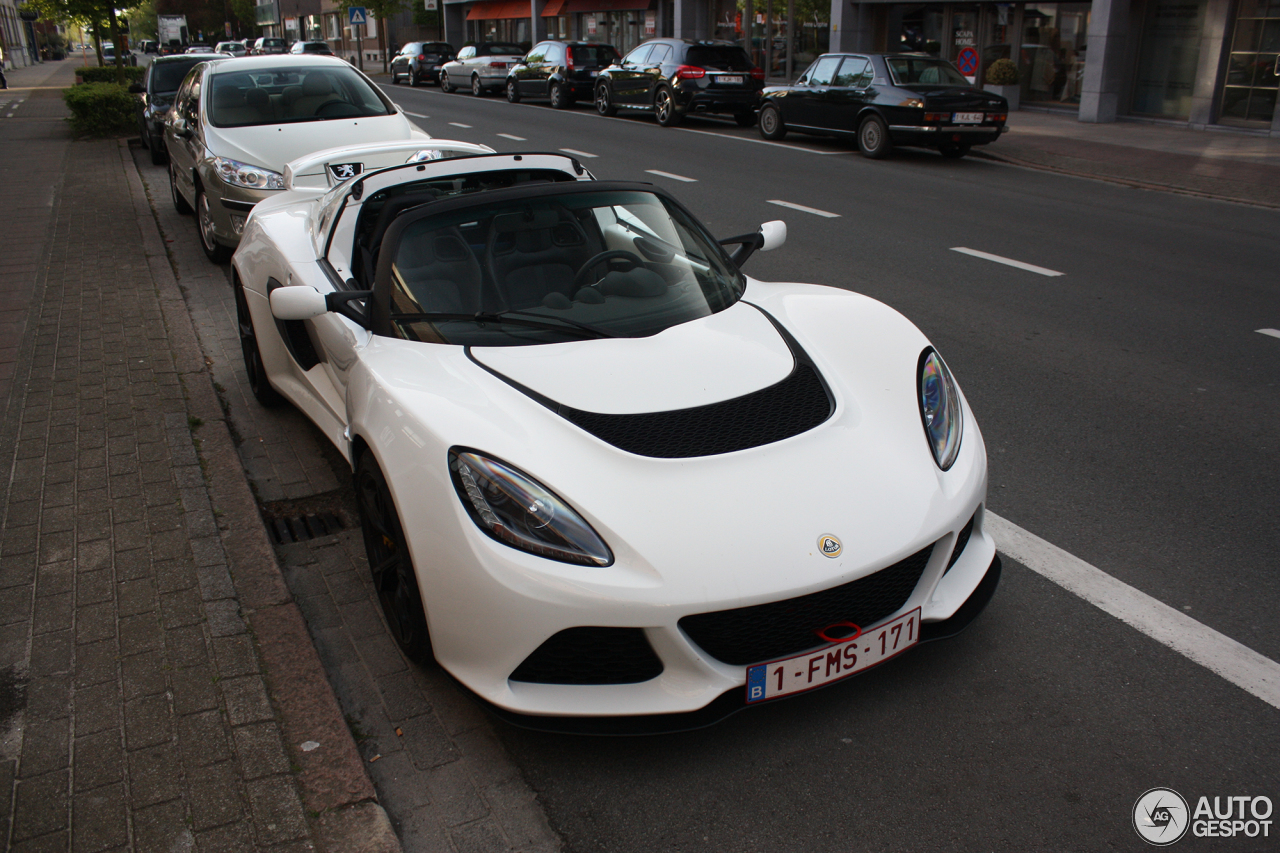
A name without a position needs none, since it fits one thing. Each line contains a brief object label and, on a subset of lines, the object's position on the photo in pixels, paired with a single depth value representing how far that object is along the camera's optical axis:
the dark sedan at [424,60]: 36.69
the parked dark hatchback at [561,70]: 25.28
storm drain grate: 3.99
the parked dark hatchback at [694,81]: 19.95
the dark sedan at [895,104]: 14.55
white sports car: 2.48
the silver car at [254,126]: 8.04
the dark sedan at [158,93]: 14.14
